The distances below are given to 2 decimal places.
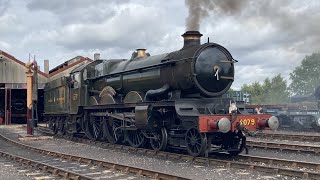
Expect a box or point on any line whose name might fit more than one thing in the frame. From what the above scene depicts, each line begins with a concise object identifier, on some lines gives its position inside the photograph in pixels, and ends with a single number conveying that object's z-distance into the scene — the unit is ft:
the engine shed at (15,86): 111.86
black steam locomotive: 34.91
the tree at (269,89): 272.31
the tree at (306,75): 214.07
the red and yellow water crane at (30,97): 63.21
